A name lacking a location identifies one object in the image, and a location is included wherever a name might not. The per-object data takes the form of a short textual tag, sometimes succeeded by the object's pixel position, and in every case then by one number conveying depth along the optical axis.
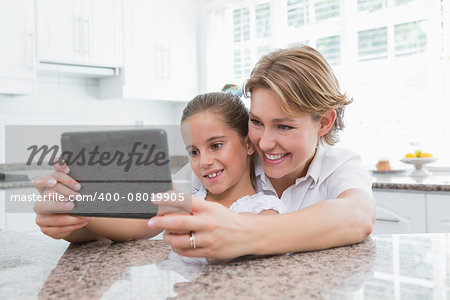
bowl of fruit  2.72
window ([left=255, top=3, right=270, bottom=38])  3.85
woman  0.67
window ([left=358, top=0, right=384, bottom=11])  3.21
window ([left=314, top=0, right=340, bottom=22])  3.43
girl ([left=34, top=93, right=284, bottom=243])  0.89
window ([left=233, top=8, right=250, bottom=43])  4.01
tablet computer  0.69
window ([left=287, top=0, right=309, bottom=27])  3.60
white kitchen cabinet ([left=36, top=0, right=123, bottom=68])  2.89
